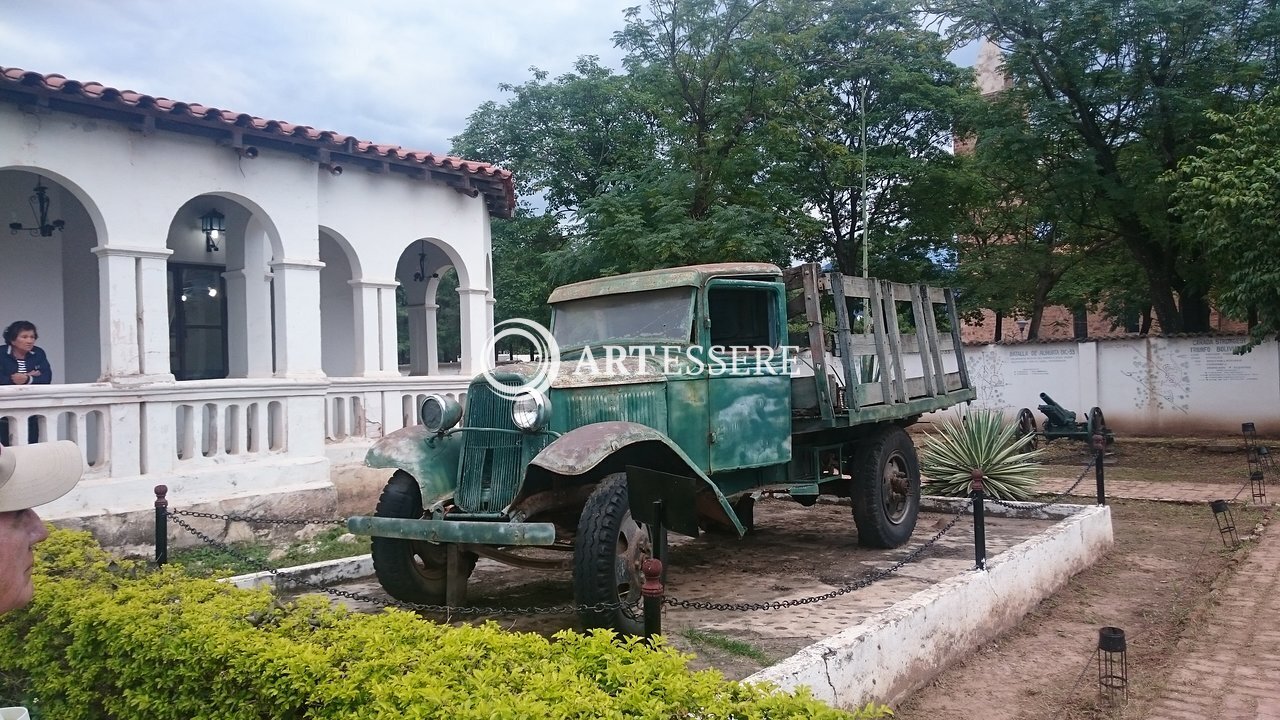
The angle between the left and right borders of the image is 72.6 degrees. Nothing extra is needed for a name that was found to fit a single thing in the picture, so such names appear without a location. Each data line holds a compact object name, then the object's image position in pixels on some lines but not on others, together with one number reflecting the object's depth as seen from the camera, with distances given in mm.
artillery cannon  14914
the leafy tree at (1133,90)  14117
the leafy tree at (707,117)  13906
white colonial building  7254
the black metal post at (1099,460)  8141
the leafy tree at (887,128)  18688
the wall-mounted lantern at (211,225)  10172
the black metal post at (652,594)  3490
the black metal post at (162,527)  5891
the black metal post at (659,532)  4074
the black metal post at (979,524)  5844
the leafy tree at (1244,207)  11016
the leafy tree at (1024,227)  16203
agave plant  9922
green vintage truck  4730
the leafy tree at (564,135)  18984
